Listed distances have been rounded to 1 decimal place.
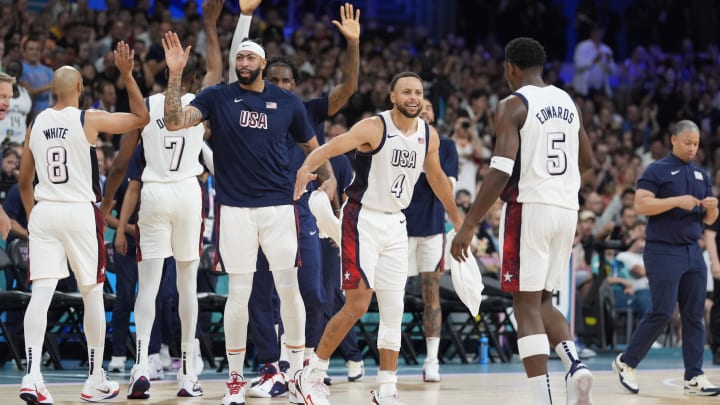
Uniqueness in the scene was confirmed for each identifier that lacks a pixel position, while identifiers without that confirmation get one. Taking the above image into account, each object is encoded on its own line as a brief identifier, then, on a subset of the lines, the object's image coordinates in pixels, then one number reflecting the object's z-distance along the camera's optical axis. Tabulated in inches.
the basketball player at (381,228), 630.5
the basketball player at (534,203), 575.8
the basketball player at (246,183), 644.7
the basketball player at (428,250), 853.8
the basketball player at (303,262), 693.9
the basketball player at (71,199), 637.3
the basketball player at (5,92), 656.4
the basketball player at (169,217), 705.0
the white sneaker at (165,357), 917.4
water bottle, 1059.3
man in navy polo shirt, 796.0
